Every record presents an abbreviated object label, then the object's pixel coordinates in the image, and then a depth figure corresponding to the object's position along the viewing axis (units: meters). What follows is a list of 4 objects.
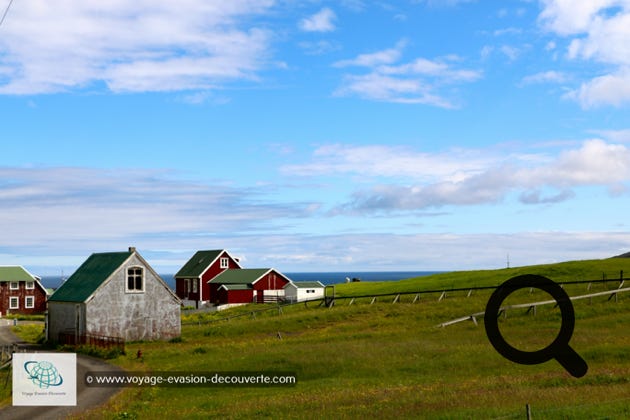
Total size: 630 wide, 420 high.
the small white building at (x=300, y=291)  100.19
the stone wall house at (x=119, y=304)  55.34
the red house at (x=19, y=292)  95.88
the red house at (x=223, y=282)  98.62
